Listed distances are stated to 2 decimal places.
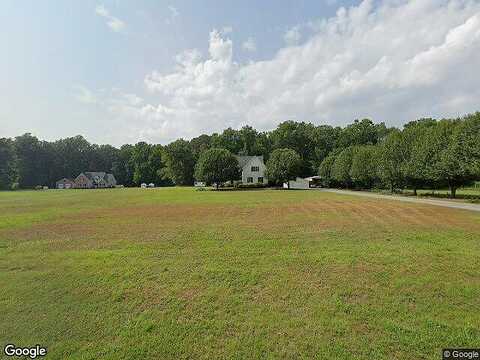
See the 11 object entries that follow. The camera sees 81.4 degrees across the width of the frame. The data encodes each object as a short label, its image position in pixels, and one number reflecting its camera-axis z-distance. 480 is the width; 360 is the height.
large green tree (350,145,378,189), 48.25
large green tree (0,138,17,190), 91.40
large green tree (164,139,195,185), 84.25
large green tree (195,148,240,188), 59.88
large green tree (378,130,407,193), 40.78
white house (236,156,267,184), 72.50
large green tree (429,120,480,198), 27.41
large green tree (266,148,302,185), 60.94
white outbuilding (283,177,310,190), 70.94
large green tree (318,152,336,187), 65.75
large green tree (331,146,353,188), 56.19
